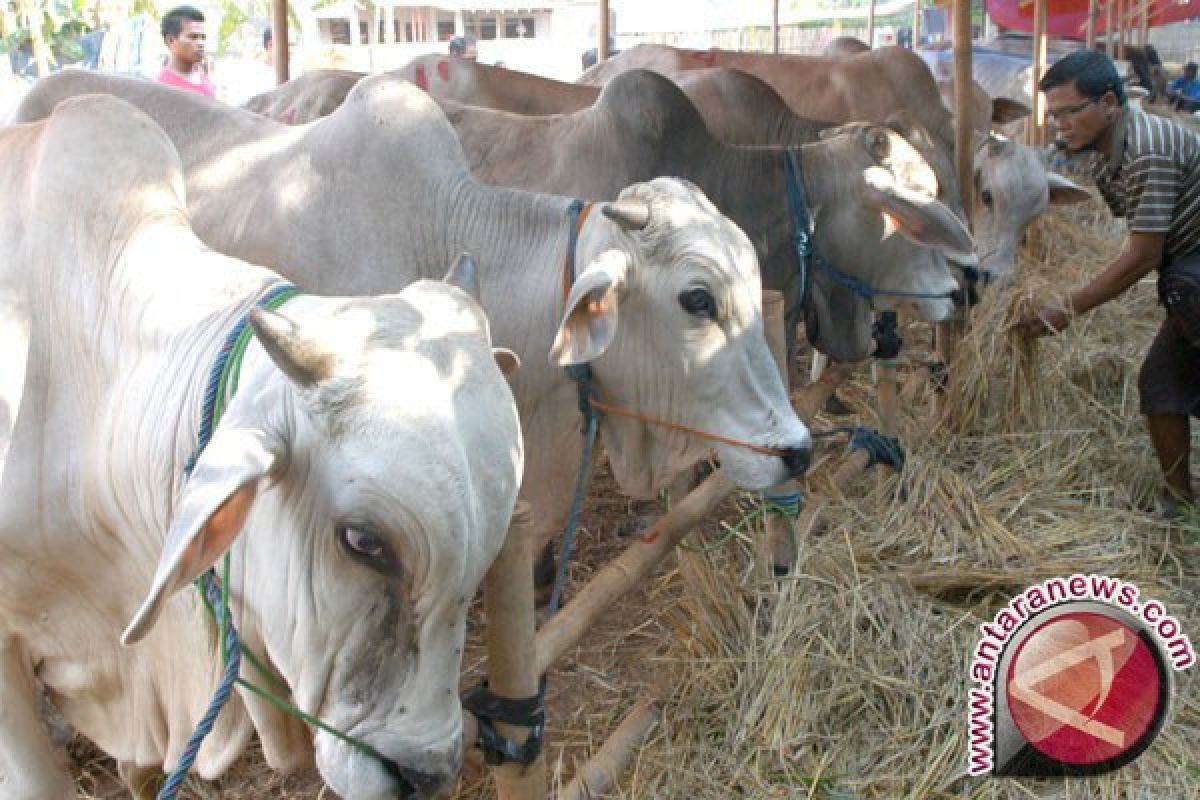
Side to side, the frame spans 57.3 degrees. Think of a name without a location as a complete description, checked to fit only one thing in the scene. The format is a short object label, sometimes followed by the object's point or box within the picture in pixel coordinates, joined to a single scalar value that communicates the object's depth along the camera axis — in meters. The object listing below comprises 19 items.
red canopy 19.33
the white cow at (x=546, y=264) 2.66
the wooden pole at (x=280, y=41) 4.84
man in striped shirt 3.56
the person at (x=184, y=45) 5.66
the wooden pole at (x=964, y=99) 4.71
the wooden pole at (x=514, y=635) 1.69
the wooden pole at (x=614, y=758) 2.25
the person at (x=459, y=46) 9.79
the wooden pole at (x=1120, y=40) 16.33
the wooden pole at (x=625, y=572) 2.00
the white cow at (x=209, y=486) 1.45
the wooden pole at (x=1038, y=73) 8.40
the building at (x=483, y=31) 26.61
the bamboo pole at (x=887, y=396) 3.94
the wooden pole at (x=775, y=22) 11.92
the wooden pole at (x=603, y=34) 7.45
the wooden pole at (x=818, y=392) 3.38
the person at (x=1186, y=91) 16.44
